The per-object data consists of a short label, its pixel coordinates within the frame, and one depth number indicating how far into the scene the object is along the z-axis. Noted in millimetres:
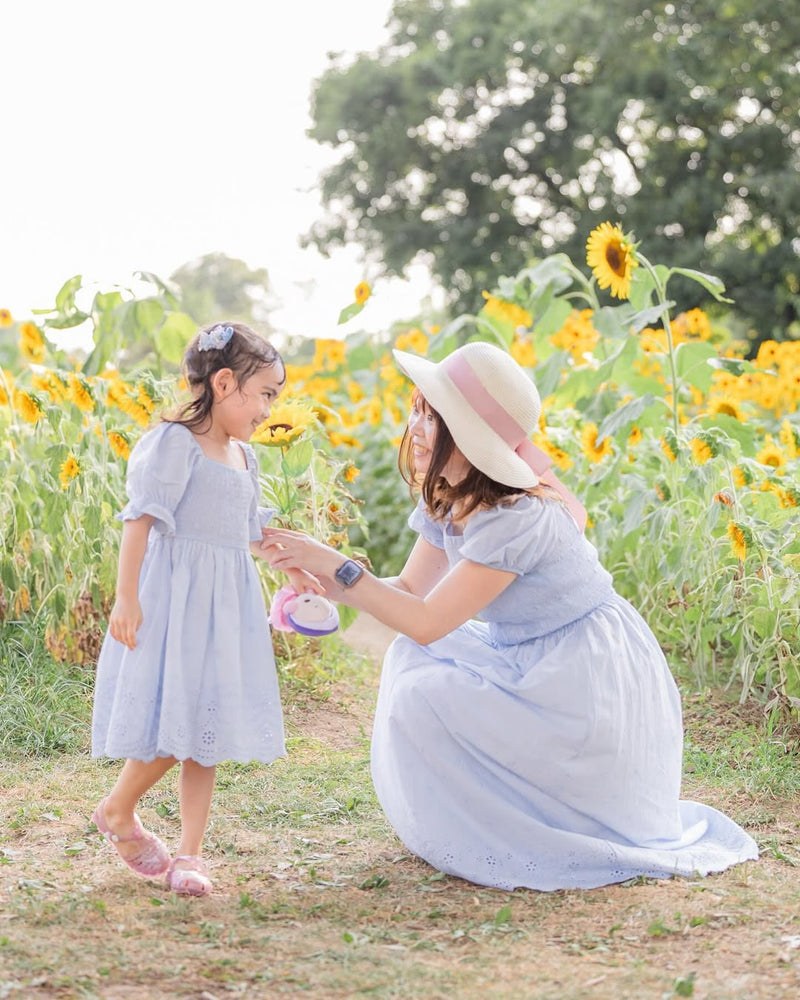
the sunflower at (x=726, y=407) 4422
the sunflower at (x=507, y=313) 5281
